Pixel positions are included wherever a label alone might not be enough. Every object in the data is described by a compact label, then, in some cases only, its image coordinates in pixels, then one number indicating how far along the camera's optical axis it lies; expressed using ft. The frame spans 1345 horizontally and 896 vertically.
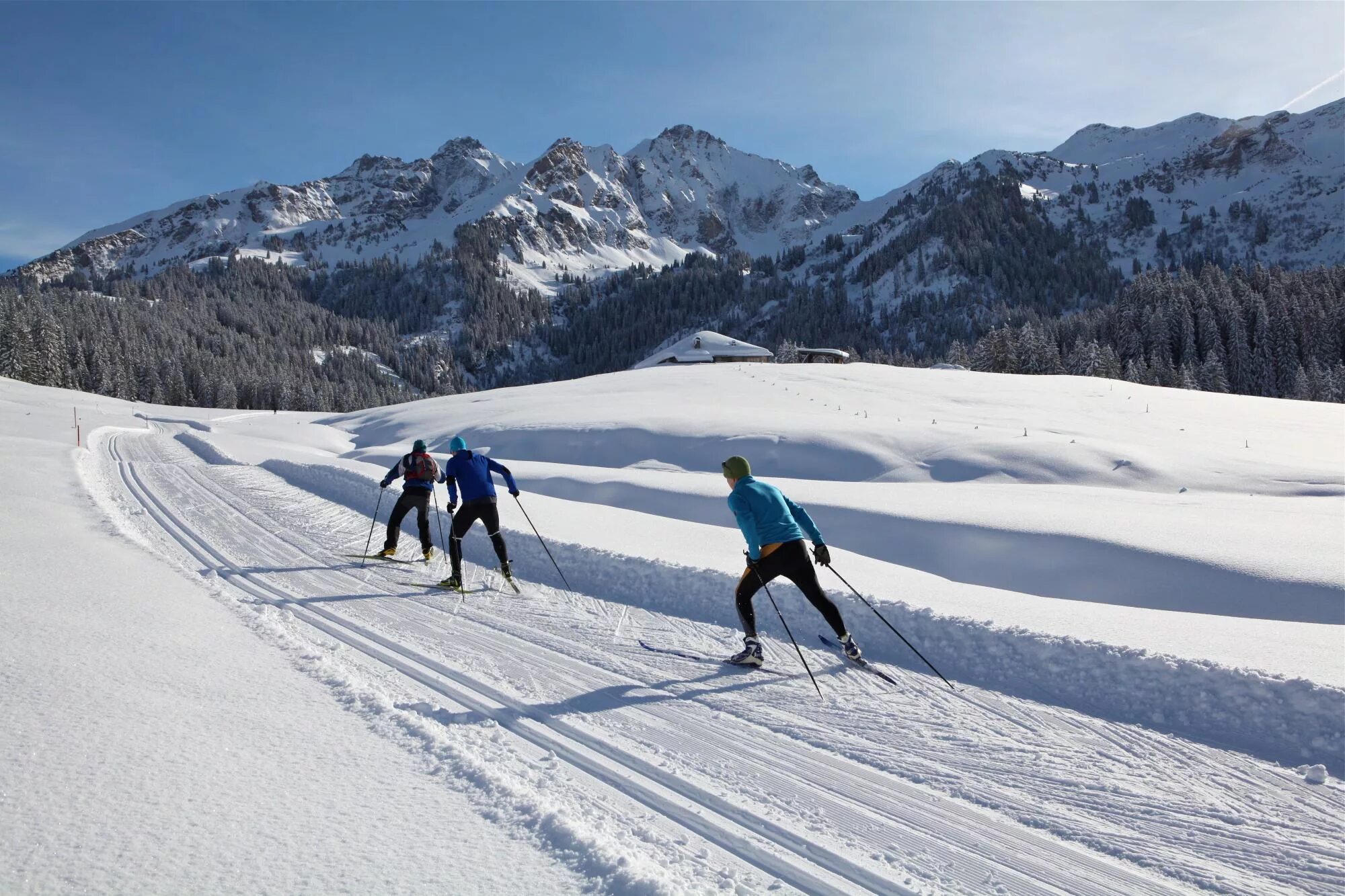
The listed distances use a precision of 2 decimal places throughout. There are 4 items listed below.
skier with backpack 33.63
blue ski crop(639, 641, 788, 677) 20.68
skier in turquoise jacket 19.74
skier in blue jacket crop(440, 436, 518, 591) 29.12
